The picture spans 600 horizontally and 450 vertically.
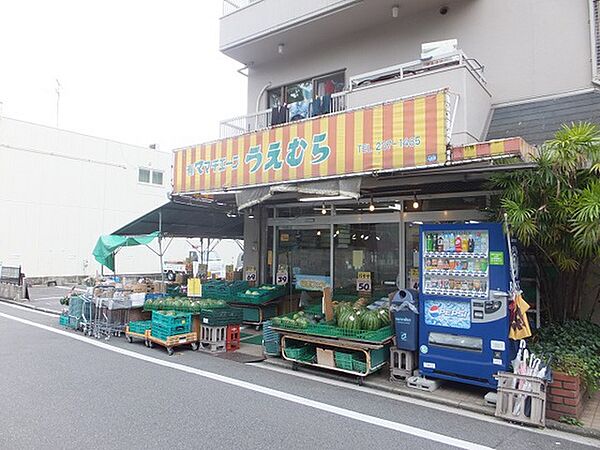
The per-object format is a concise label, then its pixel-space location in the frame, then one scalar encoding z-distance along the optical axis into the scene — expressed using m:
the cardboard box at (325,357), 7.03
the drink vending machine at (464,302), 5.81
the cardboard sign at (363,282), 10.16
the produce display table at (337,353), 6.62
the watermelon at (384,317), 7.11
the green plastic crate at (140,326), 9.35
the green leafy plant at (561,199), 5.25
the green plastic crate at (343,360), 6.77
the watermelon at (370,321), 6.88
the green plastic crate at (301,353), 7.39
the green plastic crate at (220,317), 8.77
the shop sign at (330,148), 6.30
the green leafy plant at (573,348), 5.38
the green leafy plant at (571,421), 5.03
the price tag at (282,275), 11.93
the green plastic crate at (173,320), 8.70
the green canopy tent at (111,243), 12.49
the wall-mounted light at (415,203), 9.19
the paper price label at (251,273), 12.43
